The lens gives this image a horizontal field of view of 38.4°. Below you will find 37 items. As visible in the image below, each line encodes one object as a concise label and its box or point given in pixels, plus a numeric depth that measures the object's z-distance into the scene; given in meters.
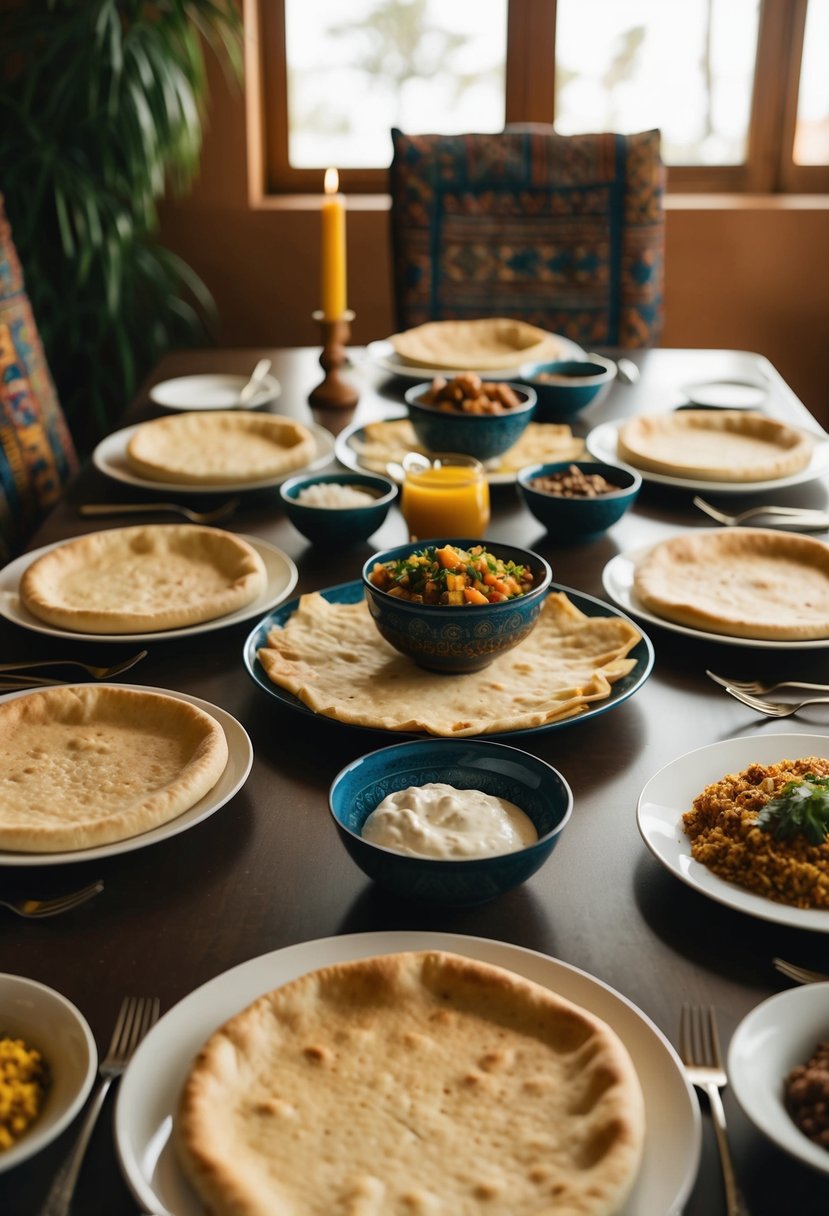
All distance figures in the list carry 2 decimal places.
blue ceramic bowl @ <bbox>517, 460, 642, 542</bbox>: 1.73
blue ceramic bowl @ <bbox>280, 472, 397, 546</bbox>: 1.72
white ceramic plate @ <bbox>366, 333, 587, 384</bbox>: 2.52
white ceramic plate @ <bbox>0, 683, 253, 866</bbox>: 0.99
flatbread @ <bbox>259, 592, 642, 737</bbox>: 1.25
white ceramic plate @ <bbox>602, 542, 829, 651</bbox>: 1.42
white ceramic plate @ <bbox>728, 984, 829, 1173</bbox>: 0.72
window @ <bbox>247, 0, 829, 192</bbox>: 4.38
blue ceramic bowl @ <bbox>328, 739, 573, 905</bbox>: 0.93
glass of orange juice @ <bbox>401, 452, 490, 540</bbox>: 1.71
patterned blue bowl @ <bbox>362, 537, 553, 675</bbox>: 1.31
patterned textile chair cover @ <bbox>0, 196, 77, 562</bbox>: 2.42
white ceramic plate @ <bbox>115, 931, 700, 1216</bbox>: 0.71
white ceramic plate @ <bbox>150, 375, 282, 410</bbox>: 2.45
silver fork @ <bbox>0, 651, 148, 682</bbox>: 1.39
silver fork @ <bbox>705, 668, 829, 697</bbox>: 1.35
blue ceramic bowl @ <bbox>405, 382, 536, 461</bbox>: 1.95
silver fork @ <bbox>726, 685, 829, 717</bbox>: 1.30
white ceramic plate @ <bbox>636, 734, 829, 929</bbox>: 0.94
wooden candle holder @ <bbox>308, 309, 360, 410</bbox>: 2.46
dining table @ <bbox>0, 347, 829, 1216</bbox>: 0.76
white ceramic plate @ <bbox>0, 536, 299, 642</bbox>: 1.45
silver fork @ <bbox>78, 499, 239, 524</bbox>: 1.90
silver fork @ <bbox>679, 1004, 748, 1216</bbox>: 0.73
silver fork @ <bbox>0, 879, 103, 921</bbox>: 0.98
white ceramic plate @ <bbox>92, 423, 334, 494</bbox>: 1.97
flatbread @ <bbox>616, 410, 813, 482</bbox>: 1.98
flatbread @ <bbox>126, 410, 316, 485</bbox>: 1.98
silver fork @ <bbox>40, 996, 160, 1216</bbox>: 0.72
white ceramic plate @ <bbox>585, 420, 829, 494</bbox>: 1.97
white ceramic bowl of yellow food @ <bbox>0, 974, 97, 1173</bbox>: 0.73
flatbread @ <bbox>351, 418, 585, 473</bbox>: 2.07
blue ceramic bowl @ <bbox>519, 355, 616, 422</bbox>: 2.30
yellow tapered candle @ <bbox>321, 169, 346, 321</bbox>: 2.32
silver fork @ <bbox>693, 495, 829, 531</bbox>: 1.85
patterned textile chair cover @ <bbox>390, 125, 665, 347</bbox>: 3.16
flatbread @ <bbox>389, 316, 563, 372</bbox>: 2.59
